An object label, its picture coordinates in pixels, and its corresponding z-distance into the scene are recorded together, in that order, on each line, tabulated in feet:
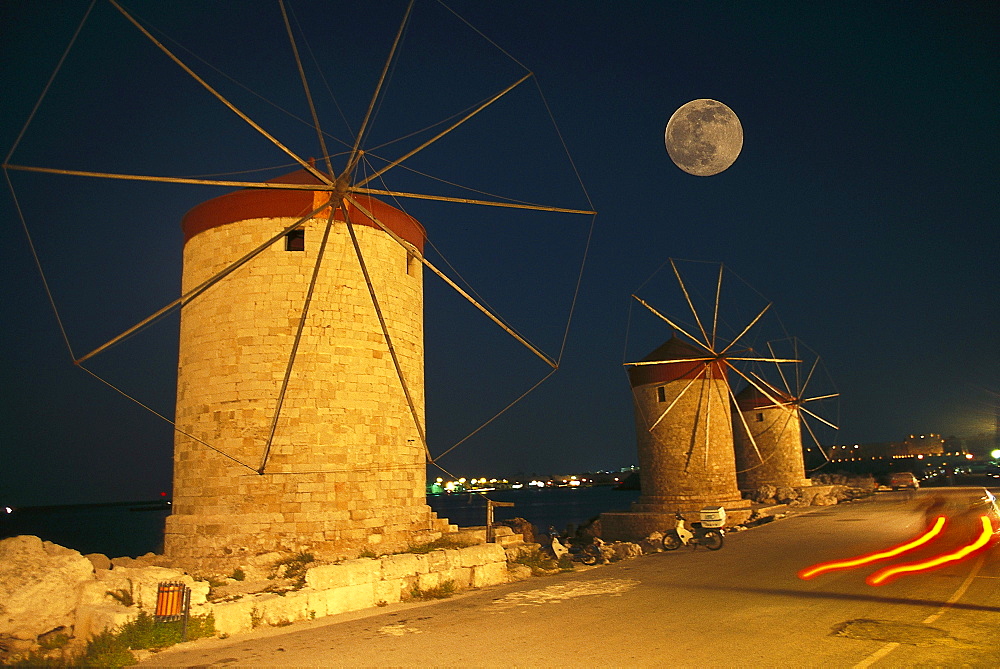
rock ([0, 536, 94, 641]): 21.52
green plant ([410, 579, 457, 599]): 28.63
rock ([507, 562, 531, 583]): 33.47
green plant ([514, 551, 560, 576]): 35.19
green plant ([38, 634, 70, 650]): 21.62
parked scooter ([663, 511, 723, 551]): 42.80
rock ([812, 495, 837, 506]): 82.78
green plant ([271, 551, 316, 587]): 27.46
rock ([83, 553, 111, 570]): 26.66
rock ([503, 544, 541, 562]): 36.09
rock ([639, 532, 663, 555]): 48.00
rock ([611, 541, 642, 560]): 42.99
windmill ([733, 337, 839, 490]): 105.29
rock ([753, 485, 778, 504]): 93.72
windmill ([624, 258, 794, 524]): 75.77
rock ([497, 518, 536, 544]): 60.23
